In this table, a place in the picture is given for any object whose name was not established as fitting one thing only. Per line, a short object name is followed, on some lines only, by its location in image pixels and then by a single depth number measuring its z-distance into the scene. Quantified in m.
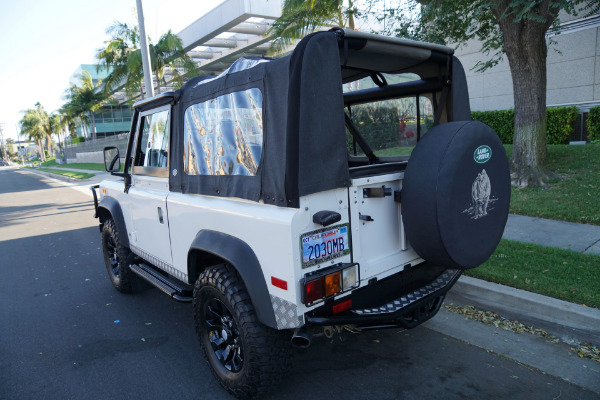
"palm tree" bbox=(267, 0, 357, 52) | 12.75
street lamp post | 10.80
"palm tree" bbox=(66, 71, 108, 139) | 43.81
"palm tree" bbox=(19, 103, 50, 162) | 83.12
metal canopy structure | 20.28
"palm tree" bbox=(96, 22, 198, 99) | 19.56
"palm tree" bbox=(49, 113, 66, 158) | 61.16
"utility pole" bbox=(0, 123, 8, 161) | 111.44
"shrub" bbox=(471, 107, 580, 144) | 12.80
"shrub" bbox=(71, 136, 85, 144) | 58.40
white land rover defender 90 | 2.38
